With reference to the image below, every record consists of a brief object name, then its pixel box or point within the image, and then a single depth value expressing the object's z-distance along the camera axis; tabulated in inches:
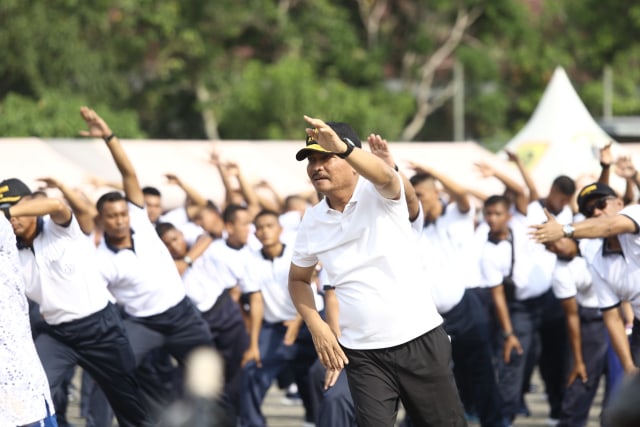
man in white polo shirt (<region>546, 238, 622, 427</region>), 643.7
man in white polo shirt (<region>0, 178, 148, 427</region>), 512.4
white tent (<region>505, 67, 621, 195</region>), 1236.4
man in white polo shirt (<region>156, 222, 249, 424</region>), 684.7
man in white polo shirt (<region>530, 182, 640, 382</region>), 459.8
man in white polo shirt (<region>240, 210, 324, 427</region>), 664.5
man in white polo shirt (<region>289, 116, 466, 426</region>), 373.7
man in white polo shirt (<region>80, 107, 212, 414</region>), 575.2
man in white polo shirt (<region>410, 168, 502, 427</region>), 614.5
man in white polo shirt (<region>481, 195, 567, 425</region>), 690.5
